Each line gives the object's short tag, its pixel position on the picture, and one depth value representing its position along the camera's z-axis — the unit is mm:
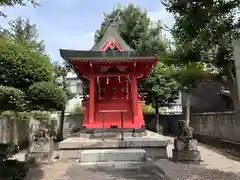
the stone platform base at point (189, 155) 7488
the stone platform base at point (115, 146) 8766
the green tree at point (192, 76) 9828
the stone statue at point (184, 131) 7841
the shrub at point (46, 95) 4477
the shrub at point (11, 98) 4034
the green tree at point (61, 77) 17312
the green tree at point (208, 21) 3795
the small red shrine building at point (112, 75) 10664
